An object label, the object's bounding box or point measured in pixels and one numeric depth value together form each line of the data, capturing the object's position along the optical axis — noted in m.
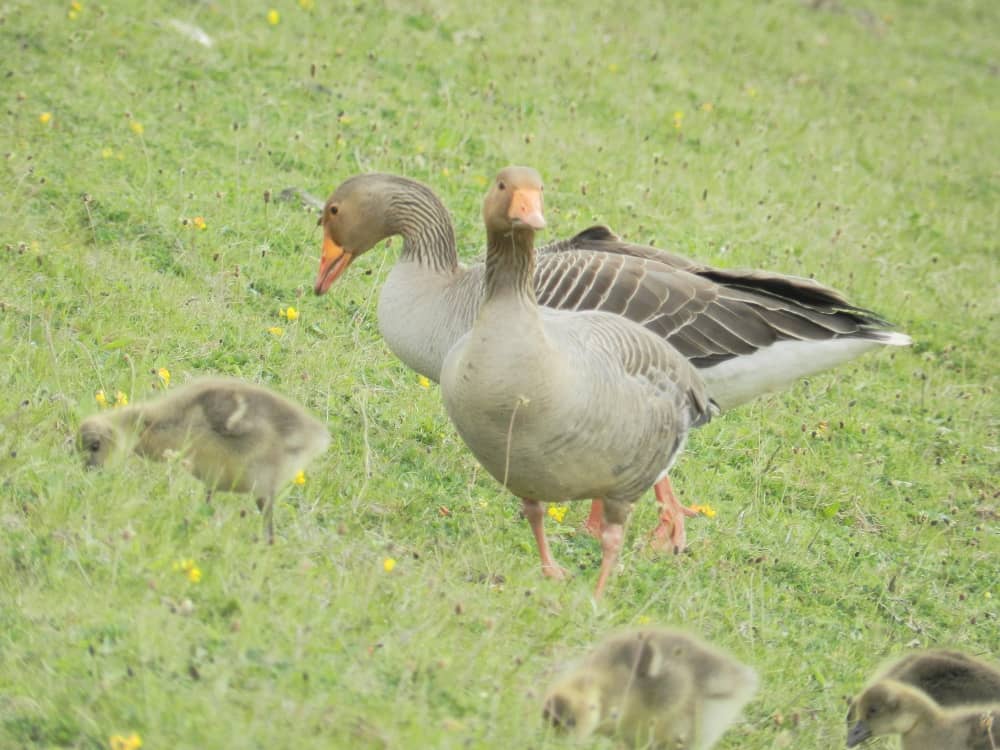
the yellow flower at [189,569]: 8.96
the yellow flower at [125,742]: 7.54
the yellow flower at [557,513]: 14.16
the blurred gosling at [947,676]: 10.65
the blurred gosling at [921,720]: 10.29
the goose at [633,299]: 13.99
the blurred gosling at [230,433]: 10.41
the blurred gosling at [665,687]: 9.05
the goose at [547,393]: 10.57
